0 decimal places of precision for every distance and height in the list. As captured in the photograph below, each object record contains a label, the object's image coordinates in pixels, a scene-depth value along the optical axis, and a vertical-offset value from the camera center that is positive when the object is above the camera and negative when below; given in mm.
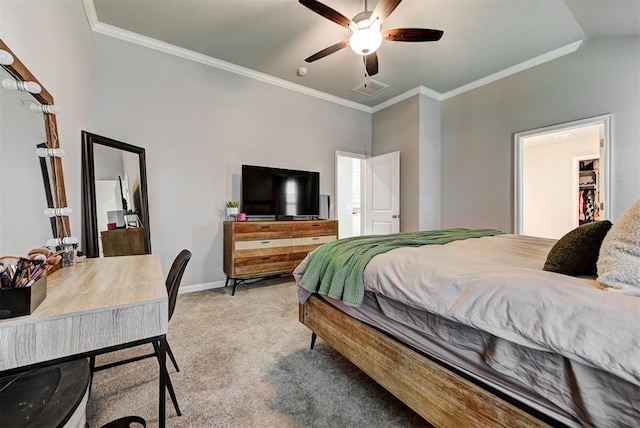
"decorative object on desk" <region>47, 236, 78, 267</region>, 1564 -228
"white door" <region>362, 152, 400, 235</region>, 4535 +161
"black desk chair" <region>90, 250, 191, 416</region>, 1479 -426
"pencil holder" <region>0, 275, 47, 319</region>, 803 -278
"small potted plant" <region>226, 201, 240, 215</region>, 3518 -22
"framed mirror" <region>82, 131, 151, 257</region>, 2479 +122
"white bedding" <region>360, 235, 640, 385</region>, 673 -339
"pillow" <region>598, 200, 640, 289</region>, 796 -191
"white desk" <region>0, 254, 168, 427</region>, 807 -371
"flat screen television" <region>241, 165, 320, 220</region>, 3695 +179
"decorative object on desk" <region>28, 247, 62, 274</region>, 1177 -229
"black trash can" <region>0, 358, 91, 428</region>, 623 -489
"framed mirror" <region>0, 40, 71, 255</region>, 1175 +218
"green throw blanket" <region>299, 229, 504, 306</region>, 1458 -355
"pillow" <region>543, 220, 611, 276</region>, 1070 -225
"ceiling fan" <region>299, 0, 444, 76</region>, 2084 +1500
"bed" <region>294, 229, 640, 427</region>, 697 -479
